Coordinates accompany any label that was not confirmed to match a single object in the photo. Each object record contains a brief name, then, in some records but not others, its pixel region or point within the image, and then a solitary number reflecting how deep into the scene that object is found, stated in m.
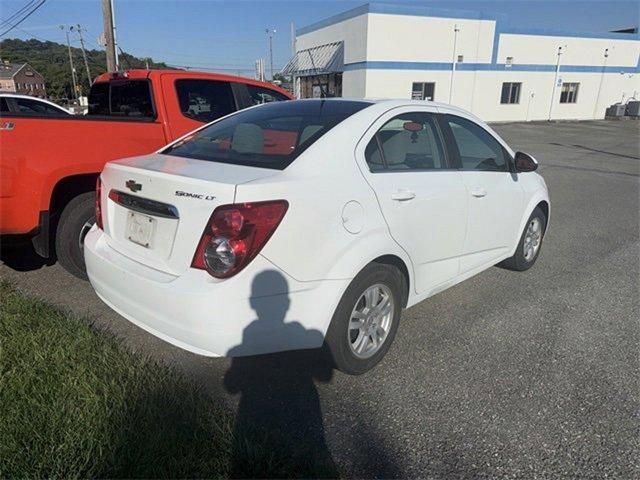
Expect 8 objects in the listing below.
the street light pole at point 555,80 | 33.78
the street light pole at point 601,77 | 35.69
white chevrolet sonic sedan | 2.30
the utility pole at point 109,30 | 13.80
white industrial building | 28.91
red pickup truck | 3.60
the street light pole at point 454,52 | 29.83
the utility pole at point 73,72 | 65.00
